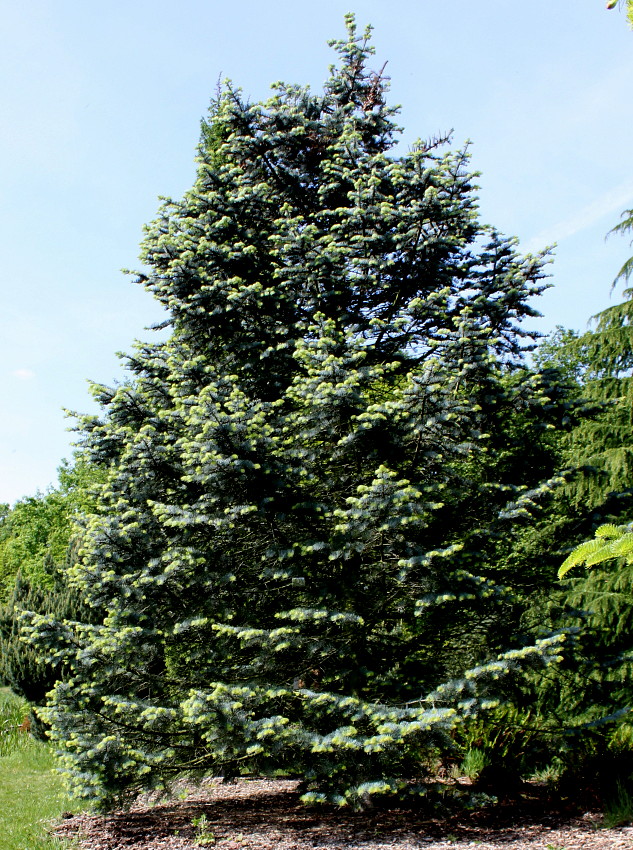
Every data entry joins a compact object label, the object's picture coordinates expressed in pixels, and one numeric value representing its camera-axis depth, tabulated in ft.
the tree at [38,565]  44.03
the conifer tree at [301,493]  21.61
